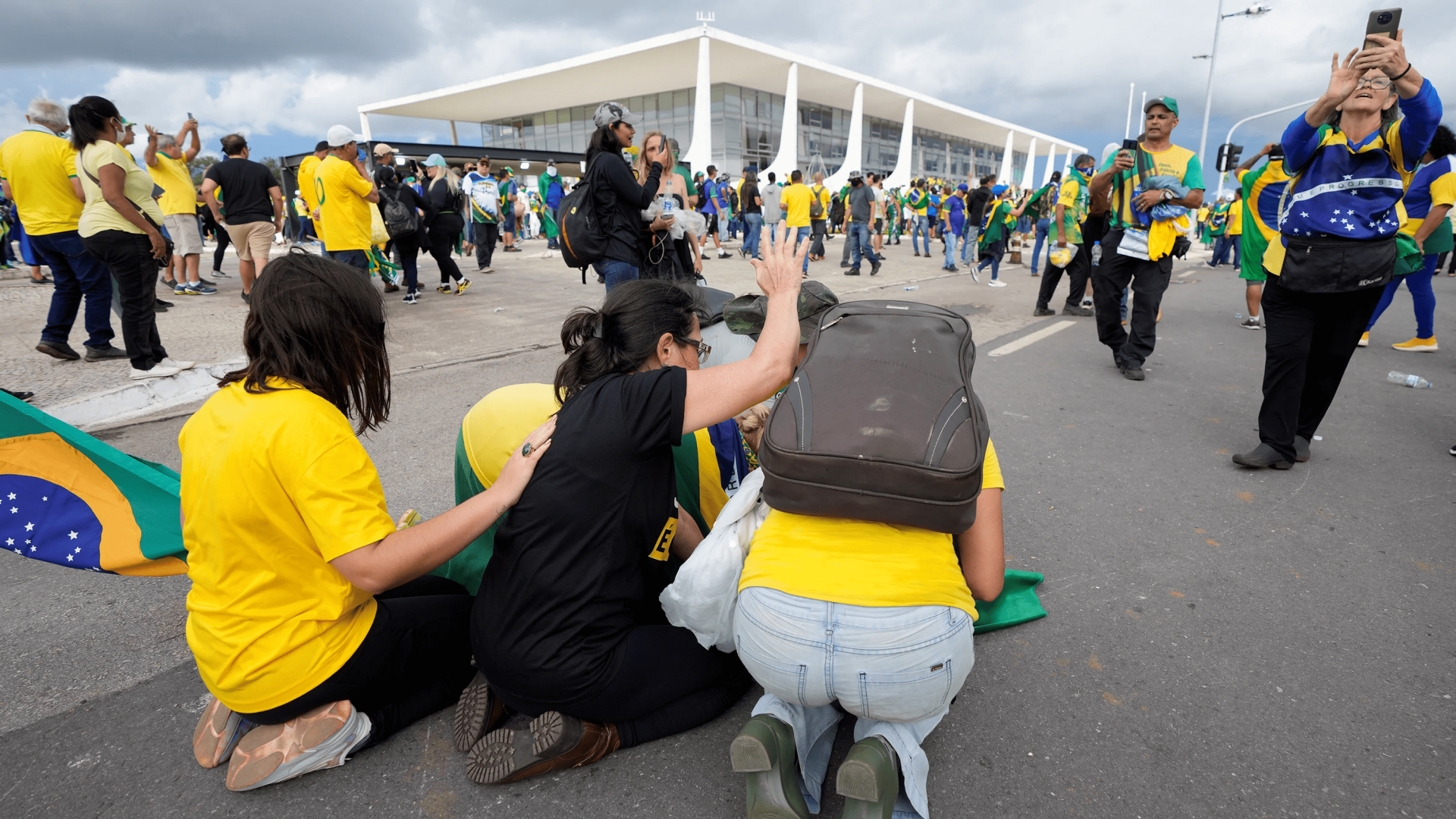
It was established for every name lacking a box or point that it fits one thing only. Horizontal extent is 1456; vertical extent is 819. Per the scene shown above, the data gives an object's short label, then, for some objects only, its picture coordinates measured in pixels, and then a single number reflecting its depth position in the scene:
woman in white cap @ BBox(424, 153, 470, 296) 9.16
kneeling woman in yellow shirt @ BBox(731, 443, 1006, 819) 1.45
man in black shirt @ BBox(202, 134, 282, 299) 7.85
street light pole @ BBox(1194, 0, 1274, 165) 24.44
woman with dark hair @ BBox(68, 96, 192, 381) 4.78
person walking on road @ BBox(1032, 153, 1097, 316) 7.66
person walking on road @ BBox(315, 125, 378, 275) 6.96
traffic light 16.67
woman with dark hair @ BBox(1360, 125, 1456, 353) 5.52
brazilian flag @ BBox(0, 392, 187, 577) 2.01
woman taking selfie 3.04
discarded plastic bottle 5.21
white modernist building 36.28
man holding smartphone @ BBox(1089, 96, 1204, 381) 5.23
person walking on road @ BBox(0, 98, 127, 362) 4.98
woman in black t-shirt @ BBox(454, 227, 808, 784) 1.64
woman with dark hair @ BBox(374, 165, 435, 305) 8.64
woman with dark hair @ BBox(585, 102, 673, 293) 4.77
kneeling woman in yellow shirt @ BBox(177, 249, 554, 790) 1.53
